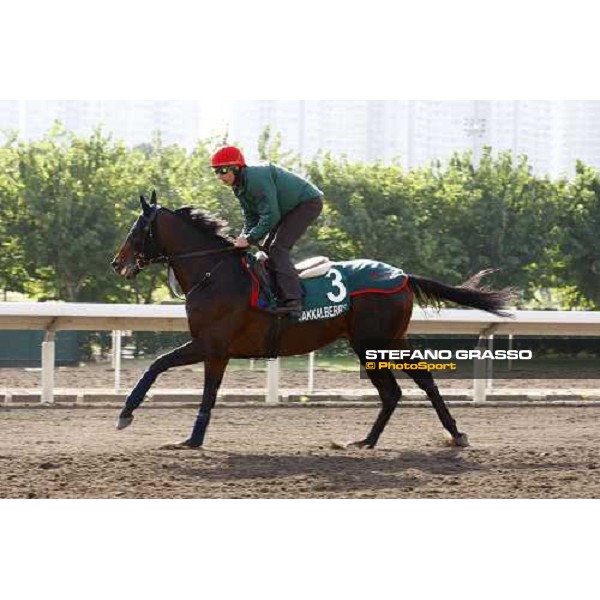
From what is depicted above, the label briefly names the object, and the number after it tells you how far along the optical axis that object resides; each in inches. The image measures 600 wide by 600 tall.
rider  579.7
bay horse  599.9
